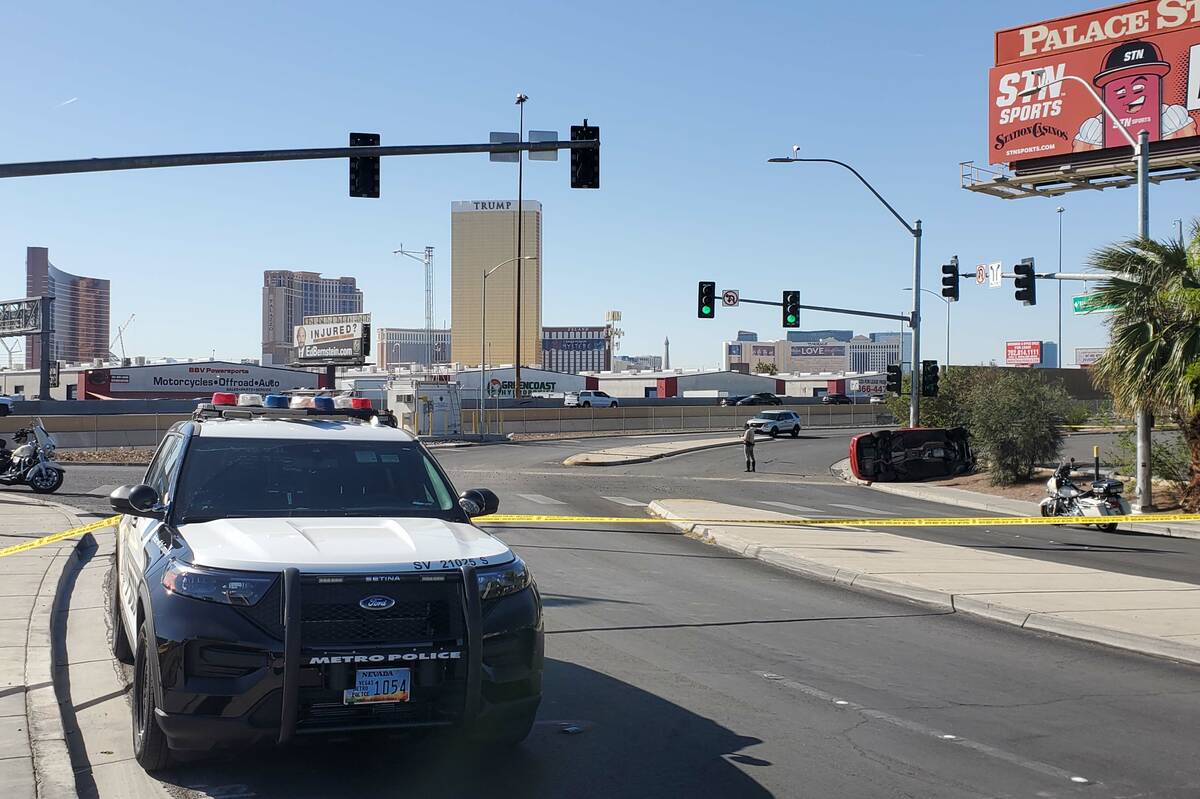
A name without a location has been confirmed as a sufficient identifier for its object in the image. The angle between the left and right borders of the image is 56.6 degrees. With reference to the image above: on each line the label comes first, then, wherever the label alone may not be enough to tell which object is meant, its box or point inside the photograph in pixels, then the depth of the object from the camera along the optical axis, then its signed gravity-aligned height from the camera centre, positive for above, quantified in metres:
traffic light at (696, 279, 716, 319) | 39.69 +3.07
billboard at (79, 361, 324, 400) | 92.44 +0.17
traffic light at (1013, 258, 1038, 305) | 30.84 +2.93
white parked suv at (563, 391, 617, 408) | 85.65 -1.13
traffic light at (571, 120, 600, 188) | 19.78 +3.93
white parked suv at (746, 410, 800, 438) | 60.75 -2.00
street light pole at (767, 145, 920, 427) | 37.22 +2.29
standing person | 36.38 -2.00
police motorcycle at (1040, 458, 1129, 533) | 19.75 -2.00
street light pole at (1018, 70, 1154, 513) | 22.44 -1.40
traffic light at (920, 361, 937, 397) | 38.28 +0.30
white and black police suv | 5.27 -1.20
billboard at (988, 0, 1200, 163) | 44.47 +13.05
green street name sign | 22.88 +1.74
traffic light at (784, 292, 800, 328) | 39.84 +2.84
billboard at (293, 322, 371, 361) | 85.19 +3.29
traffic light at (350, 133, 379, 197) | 18.84 +3.58
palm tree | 20.81 +1.09
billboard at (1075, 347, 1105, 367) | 187.05 +5.95
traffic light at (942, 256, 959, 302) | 34.25 +3.30
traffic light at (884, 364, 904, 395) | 39.53 +0.27
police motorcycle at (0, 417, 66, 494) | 23.23 -1.75
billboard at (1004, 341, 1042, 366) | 148.75 +4.88
